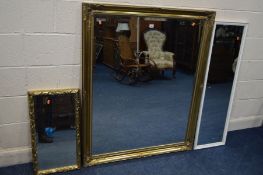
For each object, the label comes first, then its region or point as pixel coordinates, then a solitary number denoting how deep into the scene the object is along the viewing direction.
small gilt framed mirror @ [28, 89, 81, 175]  1.81
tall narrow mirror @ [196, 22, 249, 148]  2.19
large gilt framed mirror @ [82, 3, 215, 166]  1.83
